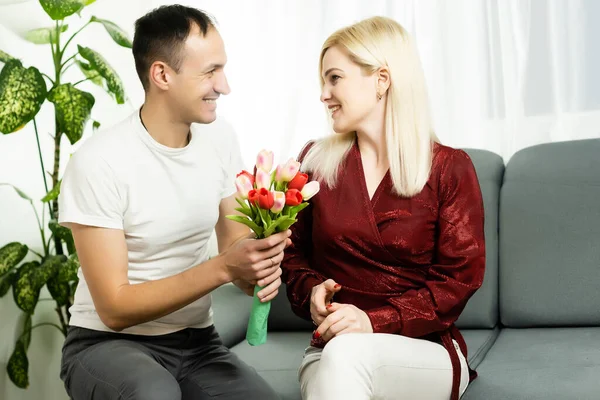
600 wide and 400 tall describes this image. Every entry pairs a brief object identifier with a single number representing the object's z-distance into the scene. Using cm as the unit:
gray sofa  253
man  191
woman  204
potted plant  269
